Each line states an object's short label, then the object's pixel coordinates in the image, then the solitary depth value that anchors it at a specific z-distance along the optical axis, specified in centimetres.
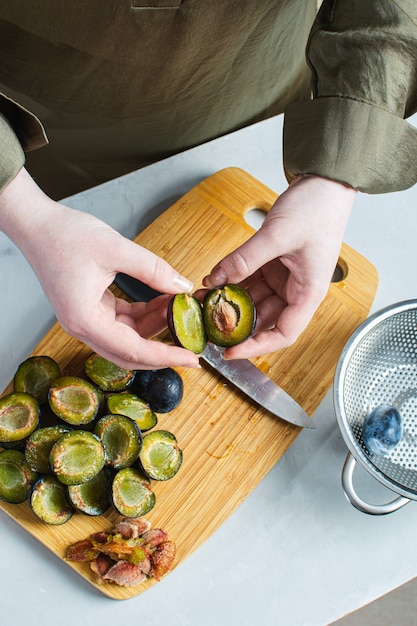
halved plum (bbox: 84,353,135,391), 108
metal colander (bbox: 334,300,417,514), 108
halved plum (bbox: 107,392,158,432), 106
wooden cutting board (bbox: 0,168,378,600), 109
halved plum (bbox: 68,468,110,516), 102
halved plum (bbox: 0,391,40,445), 104
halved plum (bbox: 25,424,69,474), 103
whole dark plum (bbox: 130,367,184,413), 107
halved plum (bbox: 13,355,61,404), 108
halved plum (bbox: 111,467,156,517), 102
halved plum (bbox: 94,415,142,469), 104
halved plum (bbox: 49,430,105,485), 99
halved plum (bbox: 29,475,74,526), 101
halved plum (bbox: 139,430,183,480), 105
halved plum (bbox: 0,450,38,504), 103
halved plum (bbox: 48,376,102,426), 104
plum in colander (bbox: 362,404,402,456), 108
